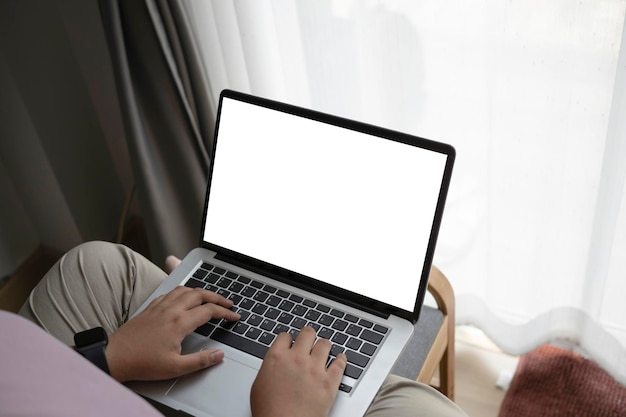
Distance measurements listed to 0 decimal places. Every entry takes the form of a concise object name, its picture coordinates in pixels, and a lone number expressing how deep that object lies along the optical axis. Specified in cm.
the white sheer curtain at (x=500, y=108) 119
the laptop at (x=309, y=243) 97
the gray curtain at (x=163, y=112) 141
